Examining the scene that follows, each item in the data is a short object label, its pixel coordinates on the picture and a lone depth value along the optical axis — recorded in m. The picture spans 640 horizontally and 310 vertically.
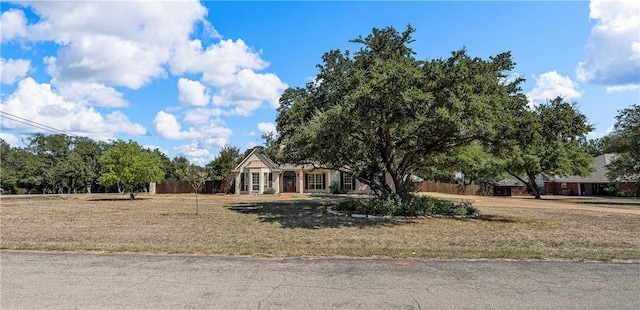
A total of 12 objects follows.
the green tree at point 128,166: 28.77
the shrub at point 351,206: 17.45
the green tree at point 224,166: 42.53
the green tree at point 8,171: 51.41
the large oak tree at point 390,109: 12.85
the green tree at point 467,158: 20.39
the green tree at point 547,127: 14.38
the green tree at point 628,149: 30.20
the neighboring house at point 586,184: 50.31
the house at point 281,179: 38.16
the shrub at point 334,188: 38.12
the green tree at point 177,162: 56.75
